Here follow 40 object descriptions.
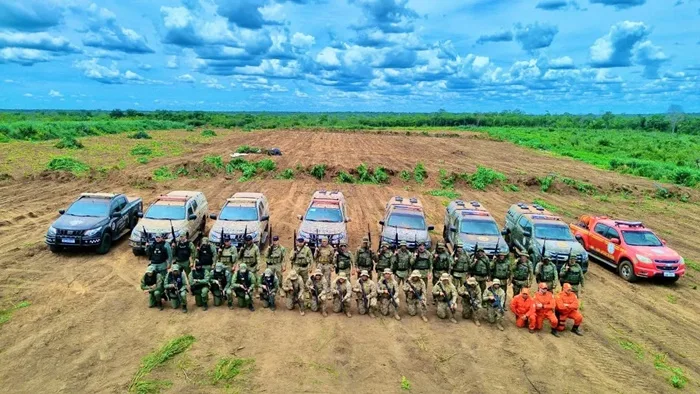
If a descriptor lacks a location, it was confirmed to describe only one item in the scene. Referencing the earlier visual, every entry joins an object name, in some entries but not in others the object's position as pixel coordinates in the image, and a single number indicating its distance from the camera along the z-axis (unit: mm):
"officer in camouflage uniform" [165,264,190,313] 11969
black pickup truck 15344
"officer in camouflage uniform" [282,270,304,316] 12102
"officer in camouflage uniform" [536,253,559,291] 13016
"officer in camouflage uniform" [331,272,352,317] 12086
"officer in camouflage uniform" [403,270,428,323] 12102
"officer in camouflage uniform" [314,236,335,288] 13484
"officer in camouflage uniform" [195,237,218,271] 12742
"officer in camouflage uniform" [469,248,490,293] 13156
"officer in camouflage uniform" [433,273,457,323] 12039
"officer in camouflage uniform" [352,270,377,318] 12102
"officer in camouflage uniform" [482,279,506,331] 11766
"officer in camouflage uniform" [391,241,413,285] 13320
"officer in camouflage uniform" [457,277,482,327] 11909
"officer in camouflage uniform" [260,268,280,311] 12266
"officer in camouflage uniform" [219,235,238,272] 13359
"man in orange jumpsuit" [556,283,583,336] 11430
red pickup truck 14914
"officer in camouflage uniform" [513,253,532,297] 12891
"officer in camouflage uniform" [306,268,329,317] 12172
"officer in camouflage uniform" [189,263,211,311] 12062
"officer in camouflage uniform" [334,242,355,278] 13195
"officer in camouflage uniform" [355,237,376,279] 13312
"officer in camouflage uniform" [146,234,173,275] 12781
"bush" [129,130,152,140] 58588
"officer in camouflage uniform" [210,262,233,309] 12195
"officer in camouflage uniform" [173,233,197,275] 13281
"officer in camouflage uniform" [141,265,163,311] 11930
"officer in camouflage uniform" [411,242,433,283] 13242
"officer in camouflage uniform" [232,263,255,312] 12016
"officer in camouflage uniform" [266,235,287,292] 12852
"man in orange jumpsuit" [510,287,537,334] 11625
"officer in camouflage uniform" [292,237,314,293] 13047
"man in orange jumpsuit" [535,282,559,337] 11508
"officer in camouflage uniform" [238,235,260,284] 13164
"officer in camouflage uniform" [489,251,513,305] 12945
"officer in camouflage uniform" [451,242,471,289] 13320
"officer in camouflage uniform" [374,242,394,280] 13412
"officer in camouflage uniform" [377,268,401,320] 12078
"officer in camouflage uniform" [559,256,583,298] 13000
